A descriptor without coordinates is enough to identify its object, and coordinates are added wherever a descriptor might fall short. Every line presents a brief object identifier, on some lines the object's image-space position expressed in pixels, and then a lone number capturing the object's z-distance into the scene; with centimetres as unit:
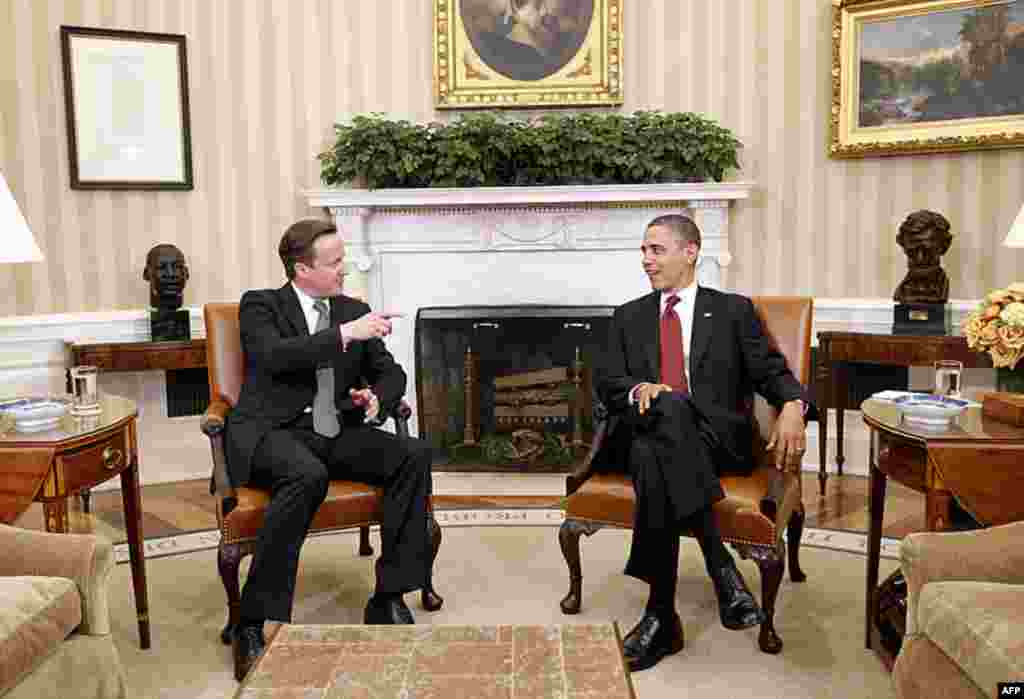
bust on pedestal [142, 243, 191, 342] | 513
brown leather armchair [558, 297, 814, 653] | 296
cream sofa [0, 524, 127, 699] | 206
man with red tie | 299
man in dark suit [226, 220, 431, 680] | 296
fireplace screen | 536
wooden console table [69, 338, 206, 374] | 489
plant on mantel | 513
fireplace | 533
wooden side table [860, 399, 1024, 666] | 260
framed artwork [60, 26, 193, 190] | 529
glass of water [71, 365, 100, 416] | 304
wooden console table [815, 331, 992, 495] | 458
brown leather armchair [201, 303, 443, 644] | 300
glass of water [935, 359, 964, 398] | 302
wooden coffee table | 190
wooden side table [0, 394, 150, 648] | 262
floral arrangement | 274
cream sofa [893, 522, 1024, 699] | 190
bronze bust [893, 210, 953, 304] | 480
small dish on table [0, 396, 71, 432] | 284
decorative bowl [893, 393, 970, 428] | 280
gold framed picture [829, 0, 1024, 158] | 497
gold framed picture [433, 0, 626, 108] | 556
